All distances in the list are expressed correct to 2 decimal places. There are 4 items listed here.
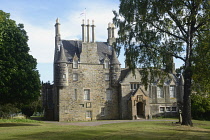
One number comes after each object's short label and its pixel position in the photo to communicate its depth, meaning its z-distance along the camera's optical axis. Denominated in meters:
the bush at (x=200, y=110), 45.06
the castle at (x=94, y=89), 47.12
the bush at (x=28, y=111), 58.34
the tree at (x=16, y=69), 28.91
